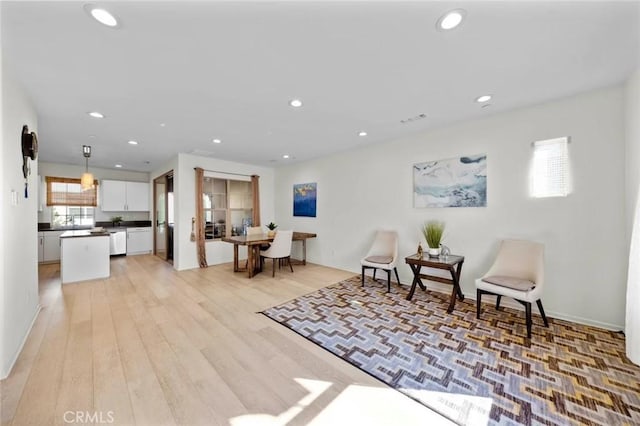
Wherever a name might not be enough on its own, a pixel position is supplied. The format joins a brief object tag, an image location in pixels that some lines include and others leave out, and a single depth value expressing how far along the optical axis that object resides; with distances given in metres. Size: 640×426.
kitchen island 4.21
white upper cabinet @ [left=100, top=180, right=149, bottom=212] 6.56
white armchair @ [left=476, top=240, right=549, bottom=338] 2.44
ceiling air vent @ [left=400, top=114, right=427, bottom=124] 3.22
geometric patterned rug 1.54
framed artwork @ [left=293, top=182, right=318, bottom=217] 5.76
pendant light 3.91
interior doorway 6.12
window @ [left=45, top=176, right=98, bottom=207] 6.05
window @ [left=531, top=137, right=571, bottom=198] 2.74
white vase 3.38
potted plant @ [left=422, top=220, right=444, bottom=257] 3.39
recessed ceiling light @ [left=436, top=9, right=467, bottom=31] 1.49
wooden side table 3.01
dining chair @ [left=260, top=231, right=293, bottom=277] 4.68
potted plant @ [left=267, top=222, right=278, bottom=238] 5.29
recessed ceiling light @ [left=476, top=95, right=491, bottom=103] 2.65
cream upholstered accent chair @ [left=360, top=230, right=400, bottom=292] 3.70
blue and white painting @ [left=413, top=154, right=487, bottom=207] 3.32
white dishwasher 6.34
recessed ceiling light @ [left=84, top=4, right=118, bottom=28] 1.42
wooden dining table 4.54
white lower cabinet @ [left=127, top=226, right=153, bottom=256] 6.74
